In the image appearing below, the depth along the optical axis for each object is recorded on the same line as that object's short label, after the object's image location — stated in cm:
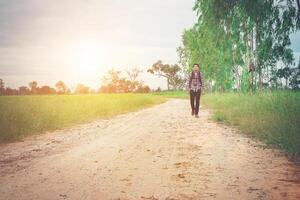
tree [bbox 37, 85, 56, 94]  12229
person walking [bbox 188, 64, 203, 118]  1555
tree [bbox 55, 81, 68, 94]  16865
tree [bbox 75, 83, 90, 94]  13762
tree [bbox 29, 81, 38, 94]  15944
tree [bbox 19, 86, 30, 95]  11182
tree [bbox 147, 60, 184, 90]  11738
